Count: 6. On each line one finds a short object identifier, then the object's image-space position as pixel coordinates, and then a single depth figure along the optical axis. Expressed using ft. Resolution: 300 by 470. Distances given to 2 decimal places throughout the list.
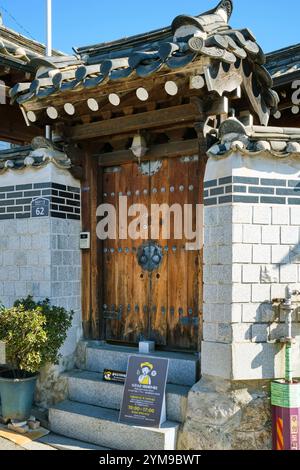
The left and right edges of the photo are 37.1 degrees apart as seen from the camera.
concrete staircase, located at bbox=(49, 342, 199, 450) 14.78
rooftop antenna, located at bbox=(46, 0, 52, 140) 22.36
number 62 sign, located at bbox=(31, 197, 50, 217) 18.40
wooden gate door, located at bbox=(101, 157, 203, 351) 17.66
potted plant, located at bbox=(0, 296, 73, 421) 15.88
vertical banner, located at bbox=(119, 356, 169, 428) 15.10
